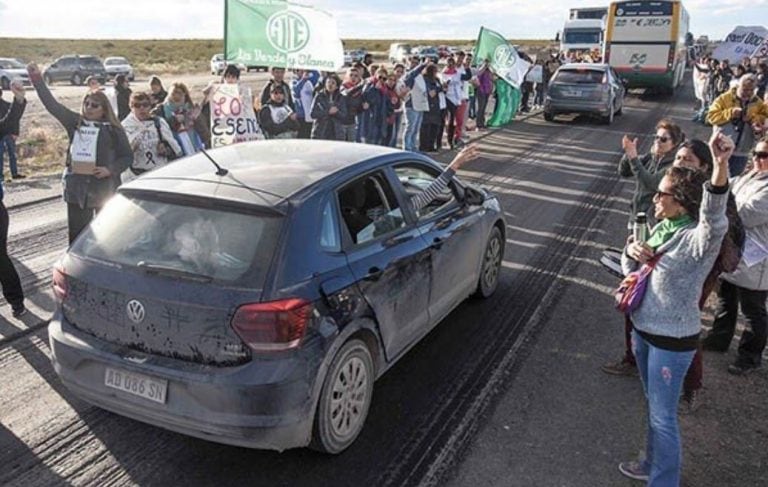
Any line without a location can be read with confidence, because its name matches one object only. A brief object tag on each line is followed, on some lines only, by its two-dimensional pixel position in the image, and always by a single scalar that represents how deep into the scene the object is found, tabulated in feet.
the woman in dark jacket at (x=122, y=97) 38.19
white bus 83.66
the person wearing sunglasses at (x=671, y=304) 10.25
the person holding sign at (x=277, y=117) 33.04
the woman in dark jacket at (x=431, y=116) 44.06
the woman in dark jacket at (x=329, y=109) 36.94
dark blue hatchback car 10.90
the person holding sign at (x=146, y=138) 21.38
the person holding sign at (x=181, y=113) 26.86
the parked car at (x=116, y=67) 126.53
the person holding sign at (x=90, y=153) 19.11
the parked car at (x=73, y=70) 124.57
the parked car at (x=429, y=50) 168.98
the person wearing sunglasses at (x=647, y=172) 16.24
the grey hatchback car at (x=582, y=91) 60.39
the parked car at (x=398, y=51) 180.01
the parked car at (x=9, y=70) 102.89
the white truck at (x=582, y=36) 119.44
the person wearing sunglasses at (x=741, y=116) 27.84
